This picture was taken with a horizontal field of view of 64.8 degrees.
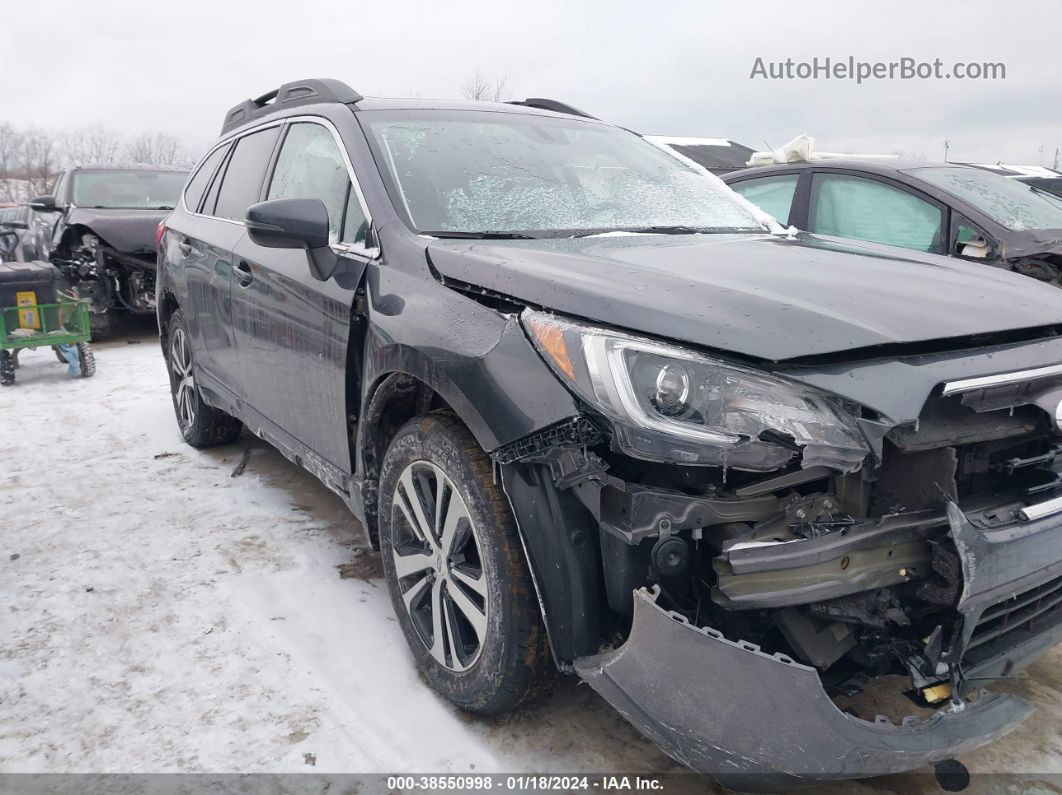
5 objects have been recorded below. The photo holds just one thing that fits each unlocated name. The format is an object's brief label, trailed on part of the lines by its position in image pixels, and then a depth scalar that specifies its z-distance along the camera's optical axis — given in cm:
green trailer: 694
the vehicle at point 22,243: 1254
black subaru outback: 169
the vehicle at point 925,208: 474
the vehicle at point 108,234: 845
